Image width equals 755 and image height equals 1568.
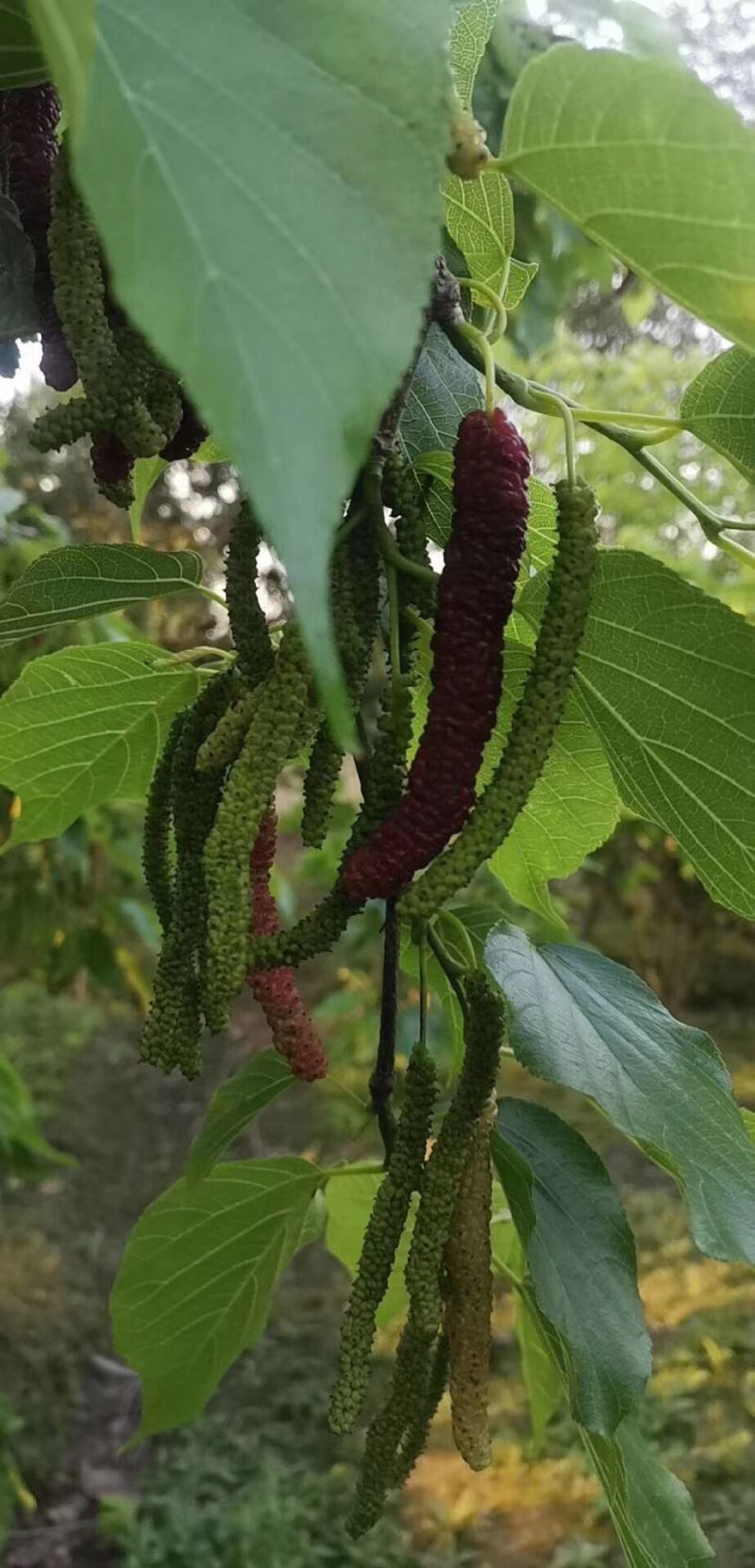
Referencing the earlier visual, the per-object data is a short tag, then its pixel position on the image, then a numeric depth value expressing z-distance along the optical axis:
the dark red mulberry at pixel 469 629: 0.42
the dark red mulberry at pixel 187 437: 0.51
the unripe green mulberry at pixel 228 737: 0.46
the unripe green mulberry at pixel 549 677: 0.43
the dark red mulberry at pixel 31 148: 0.48
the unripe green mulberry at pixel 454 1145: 0.52
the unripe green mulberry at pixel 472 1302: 0.57
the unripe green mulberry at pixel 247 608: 0.46
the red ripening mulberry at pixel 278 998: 0.52
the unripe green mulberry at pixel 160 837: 0.58
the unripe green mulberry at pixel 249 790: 0.42
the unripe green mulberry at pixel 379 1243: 0.55
